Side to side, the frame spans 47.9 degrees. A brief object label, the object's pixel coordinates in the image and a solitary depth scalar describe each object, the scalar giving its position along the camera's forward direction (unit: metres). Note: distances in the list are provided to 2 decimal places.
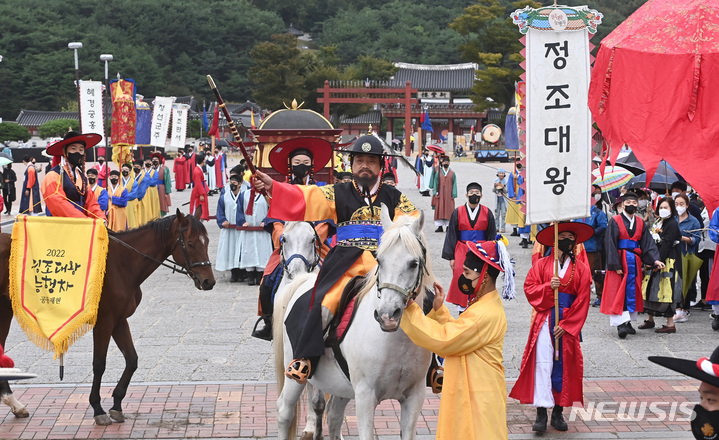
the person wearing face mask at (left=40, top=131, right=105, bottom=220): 7.60
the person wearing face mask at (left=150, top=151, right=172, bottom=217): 23.62
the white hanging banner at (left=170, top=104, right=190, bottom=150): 30.69
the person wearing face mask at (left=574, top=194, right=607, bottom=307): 11.80
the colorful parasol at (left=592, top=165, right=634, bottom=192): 12.40
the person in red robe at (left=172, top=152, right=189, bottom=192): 33.71
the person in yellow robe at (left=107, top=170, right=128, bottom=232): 18.62
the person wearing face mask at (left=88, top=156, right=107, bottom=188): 19.11
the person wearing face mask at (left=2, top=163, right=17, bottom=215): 25.22
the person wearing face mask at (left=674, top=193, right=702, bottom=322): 10.76
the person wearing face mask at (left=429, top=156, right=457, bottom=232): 20.30
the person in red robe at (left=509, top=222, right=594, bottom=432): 6.47
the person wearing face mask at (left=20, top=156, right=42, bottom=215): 22.75
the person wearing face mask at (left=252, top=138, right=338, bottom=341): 7.19
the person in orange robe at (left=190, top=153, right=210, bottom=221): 17.69
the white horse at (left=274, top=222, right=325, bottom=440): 6.30
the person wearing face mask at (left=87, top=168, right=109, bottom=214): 16.62
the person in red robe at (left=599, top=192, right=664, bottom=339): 9.64
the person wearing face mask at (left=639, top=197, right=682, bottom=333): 10.02
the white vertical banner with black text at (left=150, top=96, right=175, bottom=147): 26.50
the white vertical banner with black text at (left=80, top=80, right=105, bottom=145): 22.73
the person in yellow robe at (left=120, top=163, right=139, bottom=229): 19.17
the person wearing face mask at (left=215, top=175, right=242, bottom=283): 13.97
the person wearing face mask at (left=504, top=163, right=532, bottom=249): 18.33
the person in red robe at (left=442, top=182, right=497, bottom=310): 10.63
